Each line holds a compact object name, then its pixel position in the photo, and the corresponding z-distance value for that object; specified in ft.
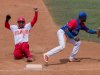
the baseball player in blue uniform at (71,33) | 45.29
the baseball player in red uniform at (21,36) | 48.26
